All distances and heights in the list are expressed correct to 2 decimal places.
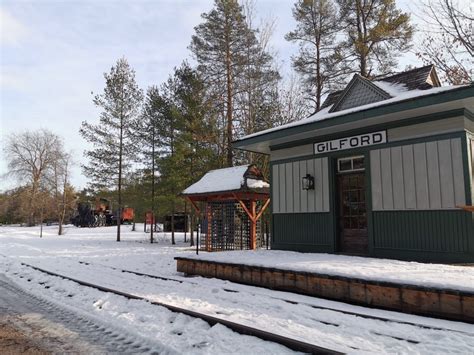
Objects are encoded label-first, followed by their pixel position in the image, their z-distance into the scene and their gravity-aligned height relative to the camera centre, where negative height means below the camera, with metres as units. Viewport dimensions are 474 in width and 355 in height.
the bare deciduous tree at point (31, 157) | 47.64 +8.01
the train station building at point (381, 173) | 7.48 +1.02
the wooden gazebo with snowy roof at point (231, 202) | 13.87 +0.61
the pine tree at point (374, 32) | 18.91 +9.57
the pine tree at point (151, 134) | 22.58 +5.35
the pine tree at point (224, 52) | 20.11 +9.15
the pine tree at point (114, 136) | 25.06 +5.54
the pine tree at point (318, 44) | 20.83 +9.89
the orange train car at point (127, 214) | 50.81 +0.52
